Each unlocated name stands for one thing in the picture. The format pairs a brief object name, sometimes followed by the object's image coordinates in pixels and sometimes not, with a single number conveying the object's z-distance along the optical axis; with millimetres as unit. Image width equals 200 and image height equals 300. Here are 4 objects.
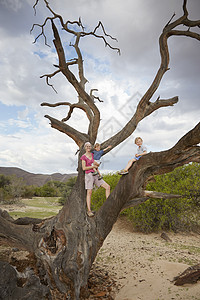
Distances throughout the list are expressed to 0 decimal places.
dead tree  4145
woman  4664
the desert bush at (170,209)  9578
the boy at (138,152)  4477
